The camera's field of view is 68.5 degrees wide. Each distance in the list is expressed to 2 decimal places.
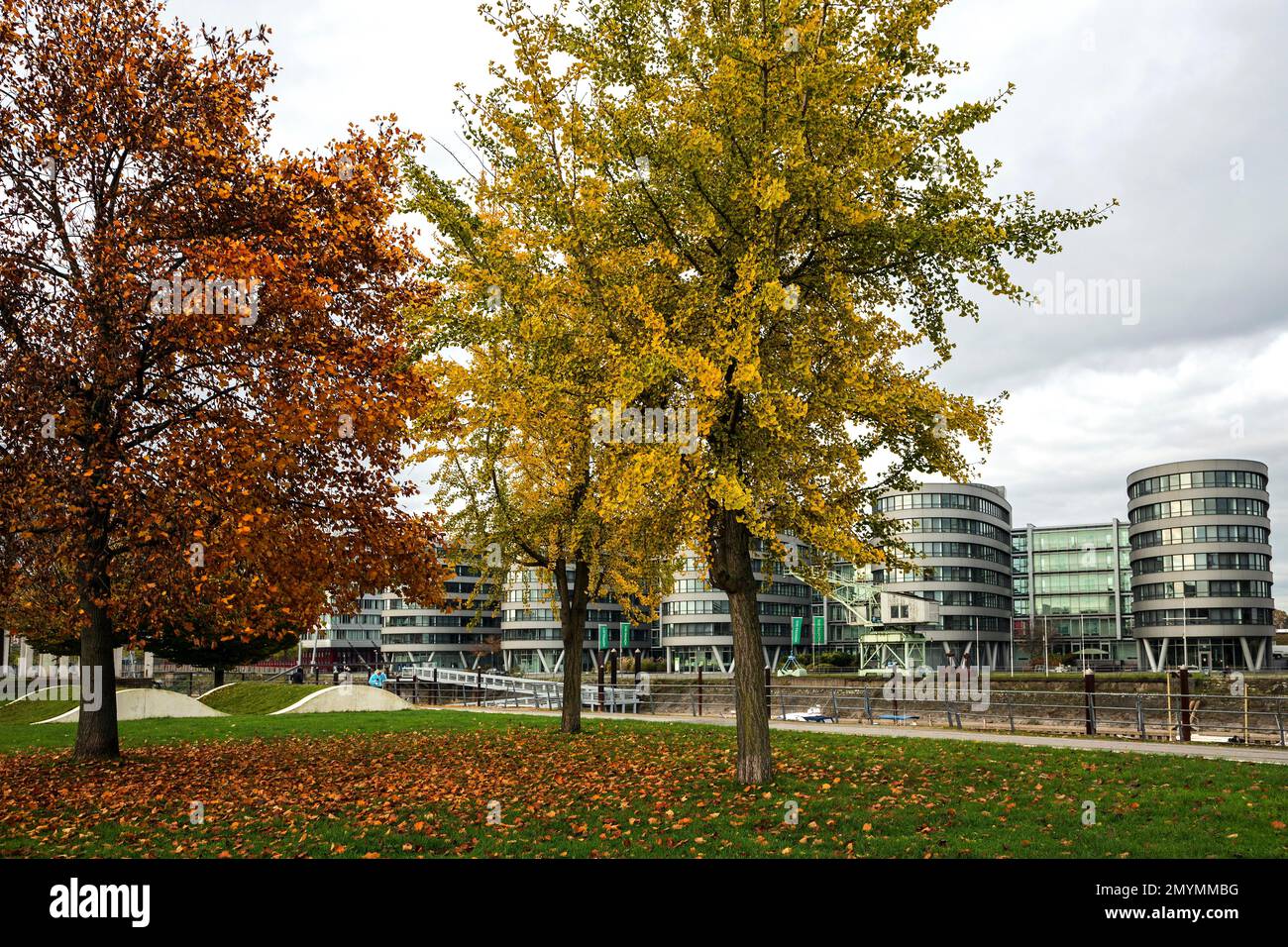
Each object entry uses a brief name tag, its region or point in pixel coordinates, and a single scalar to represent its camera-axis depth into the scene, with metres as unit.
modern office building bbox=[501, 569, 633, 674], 117.88
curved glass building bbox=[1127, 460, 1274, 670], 90.12
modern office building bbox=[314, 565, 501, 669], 130.75
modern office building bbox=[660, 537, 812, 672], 107.69
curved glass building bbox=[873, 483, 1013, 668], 105.56
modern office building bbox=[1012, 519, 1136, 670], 121.25
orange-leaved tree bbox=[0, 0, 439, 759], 14.25
